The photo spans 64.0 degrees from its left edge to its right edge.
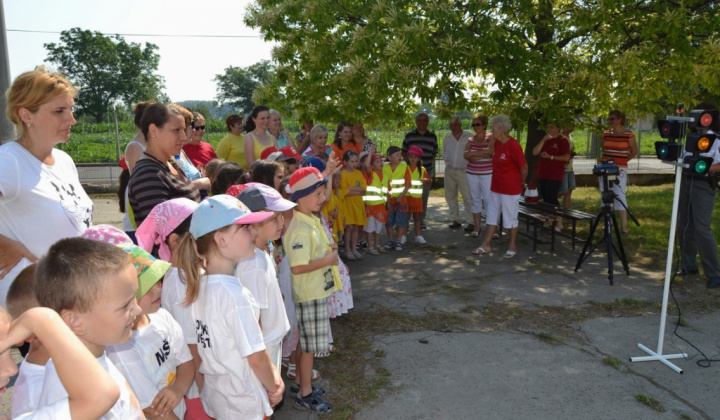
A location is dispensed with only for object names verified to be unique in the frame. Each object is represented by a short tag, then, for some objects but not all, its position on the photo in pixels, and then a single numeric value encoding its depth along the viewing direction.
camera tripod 6.68
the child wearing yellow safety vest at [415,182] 8.61
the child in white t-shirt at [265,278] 2.87
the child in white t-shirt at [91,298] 1.75
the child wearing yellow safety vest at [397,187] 8.39
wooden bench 7.89
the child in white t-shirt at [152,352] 2.23
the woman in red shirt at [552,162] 9.31
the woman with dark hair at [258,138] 6.71
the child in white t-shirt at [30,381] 1.80
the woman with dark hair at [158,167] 3.48
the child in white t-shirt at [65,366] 1.33
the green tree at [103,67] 69.88
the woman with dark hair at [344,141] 8.13
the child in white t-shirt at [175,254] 2.65
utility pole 5.49
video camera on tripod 6.81
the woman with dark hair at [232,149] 7.05
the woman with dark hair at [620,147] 8.82
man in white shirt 9.71
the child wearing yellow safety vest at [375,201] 8.11
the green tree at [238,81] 96.62
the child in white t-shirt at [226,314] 2.43
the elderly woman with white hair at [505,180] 7.76
